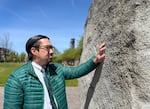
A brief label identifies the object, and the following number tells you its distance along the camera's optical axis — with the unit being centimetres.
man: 120
